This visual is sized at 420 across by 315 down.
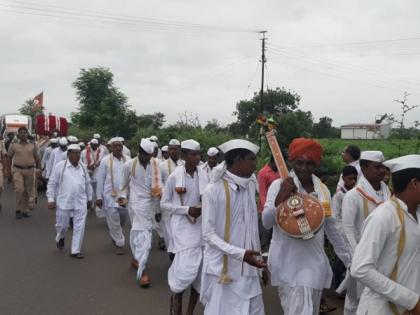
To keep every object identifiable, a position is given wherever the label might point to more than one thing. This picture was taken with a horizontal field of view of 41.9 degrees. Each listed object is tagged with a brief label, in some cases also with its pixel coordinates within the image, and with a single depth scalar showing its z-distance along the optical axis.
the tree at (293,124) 20.18
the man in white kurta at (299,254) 4.13
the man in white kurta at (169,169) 7.20
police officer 12.69
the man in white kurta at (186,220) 5.82
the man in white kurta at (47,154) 16.55
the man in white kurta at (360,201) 4.77
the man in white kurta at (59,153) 14.56
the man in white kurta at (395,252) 2.97
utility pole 37.44
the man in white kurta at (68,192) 9.11
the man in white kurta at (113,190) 9.46
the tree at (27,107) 64.12
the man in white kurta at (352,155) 7.45
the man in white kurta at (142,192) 7.72
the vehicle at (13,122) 26.23
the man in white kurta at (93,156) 14.14
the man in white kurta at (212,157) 8.88
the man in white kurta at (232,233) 4.23
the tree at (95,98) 35.81
